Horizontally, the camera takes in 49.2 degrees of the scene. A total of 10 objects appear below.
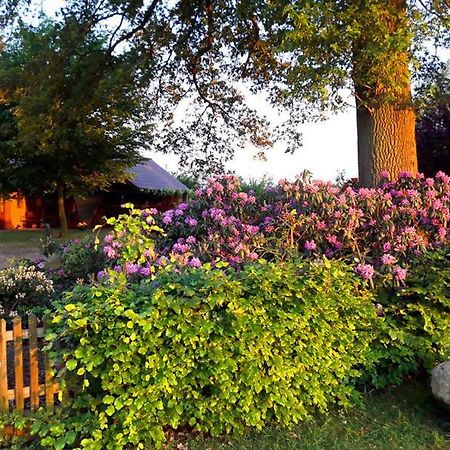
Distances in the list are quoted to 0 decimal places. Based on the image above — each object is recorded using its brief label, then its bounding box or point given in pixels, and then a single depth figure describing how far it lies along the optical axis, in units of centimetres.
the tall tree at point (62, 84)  1068
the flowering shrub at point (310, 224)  484
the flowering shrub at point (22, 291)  557
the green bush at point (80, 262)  578
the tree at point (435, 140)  1418
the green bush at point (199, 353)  309
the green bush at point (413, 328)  414
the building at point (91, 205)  2803
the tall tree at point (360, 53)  532
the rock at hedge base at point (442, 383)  368
